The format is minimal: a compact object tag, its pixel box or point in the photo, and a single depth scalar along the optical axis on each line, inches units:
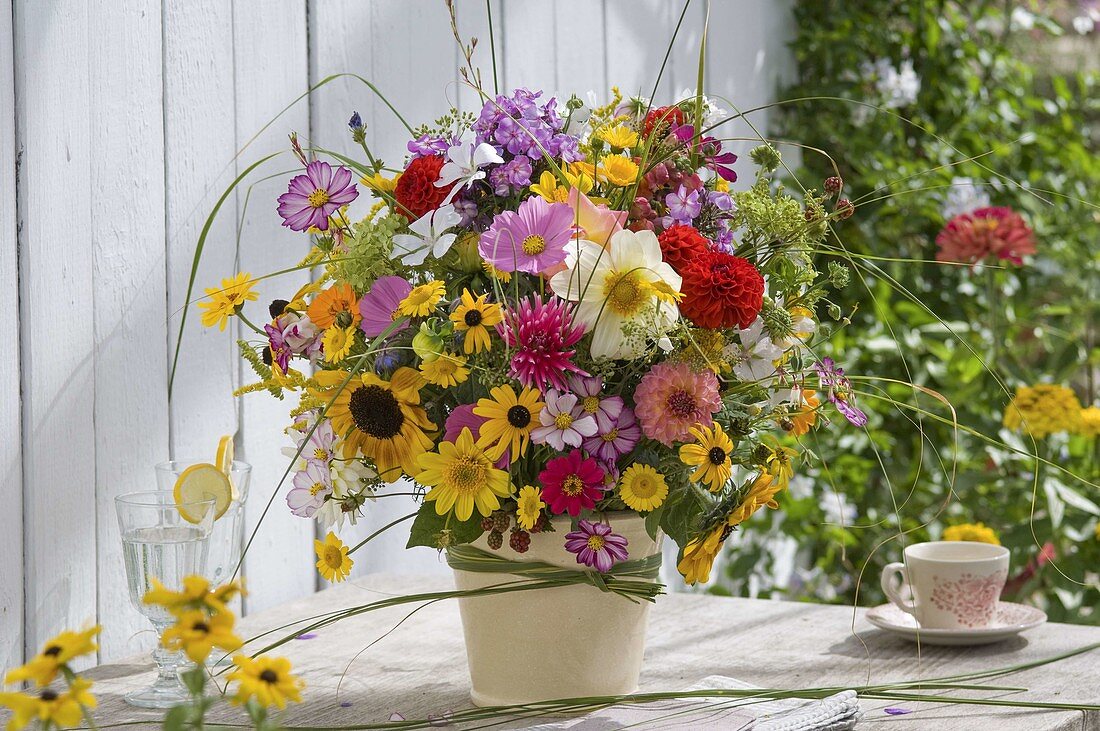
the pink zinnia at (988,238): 117.8
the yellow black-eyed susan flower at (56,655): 65.9
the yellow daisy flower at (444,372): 76.7
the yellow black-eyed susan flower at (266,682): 66.0
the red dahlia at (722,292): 76.2
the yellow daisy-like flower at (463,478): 76.6
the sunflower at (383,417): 77.4
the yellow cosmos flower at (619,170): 77.9
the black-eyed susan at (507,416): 76.1
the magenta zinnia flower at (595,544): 77.1
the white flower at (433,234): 77.2
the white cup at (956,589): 87.3
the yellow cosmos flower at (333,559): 78.1
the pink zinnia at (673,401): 76.4
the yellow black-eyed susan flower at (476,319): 75.8
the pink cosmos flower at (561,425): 76.0
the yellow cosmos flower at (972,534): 95.9
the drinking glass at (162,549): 82.0
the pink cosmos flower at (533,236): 76.5
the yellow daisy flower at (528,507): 76.7
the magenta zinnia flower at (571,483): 76.4
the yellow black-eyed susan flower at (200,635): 66.0
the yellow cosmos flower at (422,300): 75.8
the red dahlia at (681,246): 77.0
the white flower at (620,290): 76.0
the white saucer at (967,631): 86.7
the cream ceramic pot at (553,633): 79.1
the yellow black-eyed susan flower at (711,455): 76.6
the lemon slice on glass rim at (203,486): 83.8
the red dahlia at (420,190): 77.8
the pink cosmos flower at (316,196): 78.5
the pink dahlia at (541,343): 75.7
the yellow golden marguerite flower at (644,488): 77.0
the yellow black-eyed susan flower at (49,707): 65.1
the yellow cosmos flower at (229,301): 79.8
